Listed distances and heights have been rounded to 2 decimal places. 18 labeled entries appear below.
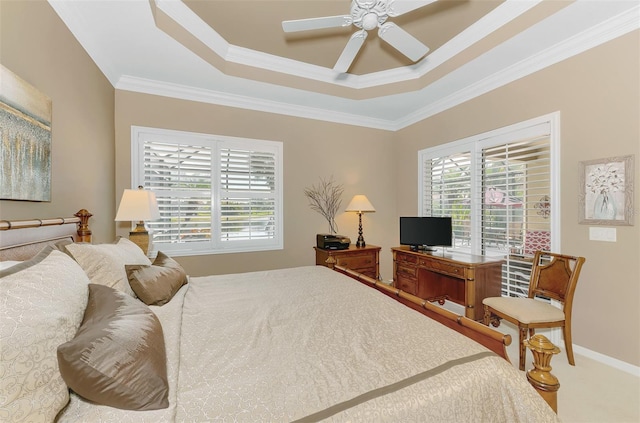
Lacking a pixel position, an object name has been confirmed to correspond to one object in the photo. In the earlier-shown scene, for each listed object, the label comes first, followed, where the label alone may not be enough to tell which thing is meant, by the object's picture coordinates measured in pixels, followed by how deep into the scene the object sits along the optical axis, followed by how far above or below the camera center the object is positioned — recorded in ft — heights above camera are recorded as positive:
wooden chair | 7.22 -2.64
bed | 2.55 -1.93
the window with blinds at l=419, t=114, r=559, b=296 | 9.04 +0.68
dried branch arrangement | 13.57 +0.63
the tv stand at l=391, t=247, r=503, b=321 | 9.31 -2.54
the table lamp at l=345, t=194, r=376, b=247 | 12.85 +0.22
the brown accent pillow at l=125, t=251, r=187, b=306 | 5.31 -1.47
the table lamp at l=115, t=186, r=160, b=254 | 8.04 +0.01
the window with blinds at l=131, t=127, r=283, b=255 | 10.84 +0.96
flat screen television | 11.62 -0.93
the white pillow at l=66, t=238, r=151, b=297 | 4.86 -1.00
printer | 12.16 -1.40
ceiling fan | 6.08 +4.53
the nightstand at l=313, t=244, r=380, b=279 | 12.03 -2.14
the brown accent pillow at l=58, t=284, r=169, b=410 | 2.56 -1.54
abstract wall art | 4.58 +1.30
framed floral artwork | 7.18 +0.55
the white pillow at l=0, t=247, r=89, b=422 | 2.21 -1.18
